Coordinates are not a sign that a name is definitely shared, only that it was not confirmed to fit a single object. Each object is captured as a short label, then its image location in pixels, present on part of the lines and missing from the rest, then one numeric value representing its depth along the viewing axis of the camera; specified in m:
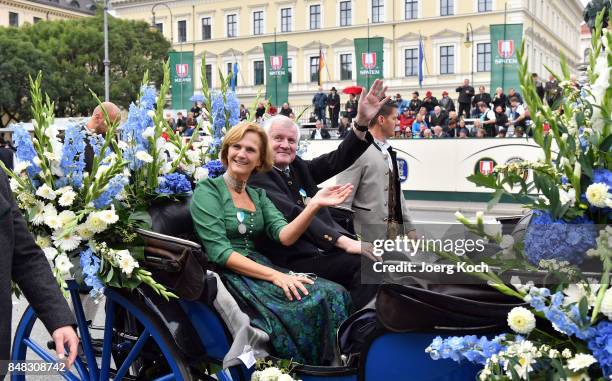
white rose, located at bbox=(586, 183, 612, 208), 2.45
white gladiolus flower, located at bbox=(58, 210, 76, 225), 3.75
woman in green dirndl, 3.56
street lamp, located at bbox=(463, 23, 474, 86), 58.28
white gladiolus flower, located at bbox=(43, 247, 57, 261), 3.70
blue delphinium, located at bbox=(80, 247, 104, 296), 3.66
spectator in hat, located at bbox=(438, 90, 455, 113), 22.72
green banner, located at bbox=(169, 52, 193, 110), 35.59
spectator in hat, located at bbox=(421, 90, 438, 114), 23.27
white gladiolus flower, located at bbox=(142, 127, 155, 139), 4.07
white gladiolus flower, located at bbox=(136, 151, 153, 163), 4.04
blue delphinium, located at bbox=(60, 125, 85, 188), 3.88
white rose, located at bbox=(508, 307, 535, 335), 2.48
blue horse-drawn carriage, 2.76
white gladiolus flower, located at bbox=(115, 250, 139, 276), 3.57
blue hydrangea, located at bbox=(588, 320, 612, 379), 2.32
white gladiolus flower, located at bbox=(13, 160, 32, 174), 3.87
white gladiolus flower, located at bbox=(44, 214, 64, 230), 3.71
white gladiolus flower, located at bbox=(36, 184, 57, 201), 3.79
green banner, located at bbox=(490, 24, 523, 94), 30.33
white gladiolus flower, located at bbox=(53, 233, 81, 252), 3.73
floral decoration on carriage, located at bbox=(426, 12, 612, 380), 2.40
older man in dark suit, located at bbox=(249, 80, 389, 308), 4.02
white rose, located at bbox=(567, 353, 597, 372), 2.35
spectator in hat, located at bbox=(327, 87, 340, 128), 28.81
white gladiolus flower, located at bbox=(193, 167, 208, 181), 4.62
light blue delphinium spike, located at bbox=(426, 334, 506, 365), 2.56
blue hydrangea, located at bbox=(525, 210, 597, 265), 2.51
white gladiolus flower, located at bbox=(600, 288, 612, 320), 2.34
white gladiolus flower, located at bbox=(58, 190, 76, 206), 3.77
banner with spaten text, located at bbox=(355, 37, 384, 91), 35.47
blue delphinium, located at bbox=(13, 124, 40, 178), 3.81
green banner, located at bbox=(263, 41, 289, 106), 36.88
